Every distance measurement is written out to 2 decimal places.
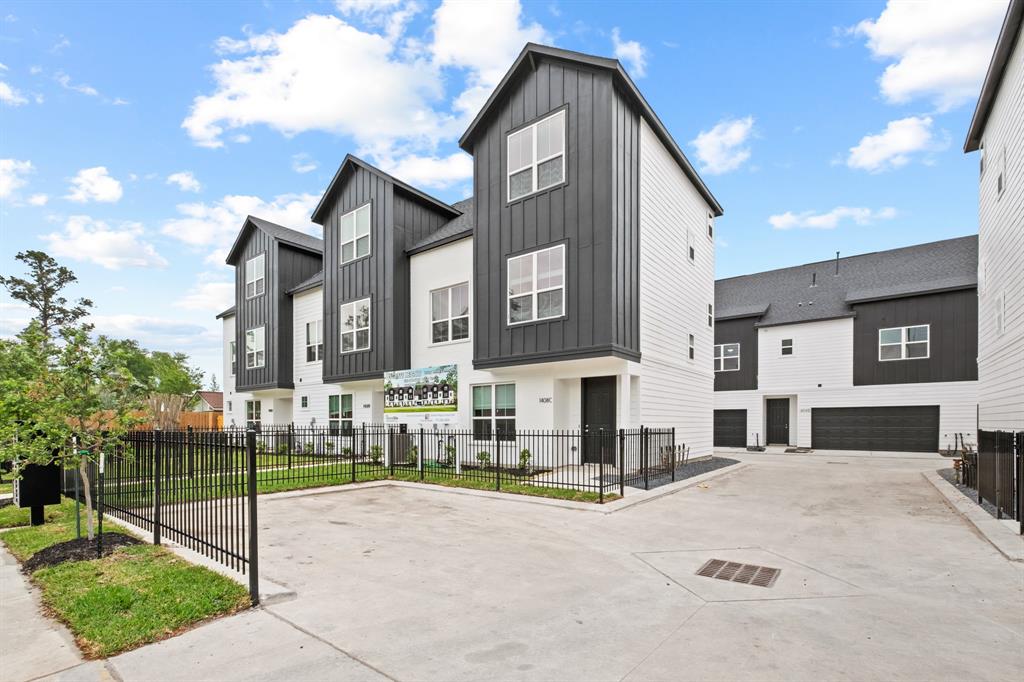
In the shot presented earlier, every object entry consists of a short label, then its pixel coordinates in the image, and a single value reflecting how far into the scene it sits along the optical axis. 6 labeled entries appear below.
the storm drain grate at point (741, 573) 5.84
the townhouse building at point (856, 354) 22.98
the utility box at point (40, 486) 8.35
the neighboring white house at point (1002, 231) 11.05
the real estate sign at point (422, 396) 16.91
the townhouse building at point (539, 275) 13.95
